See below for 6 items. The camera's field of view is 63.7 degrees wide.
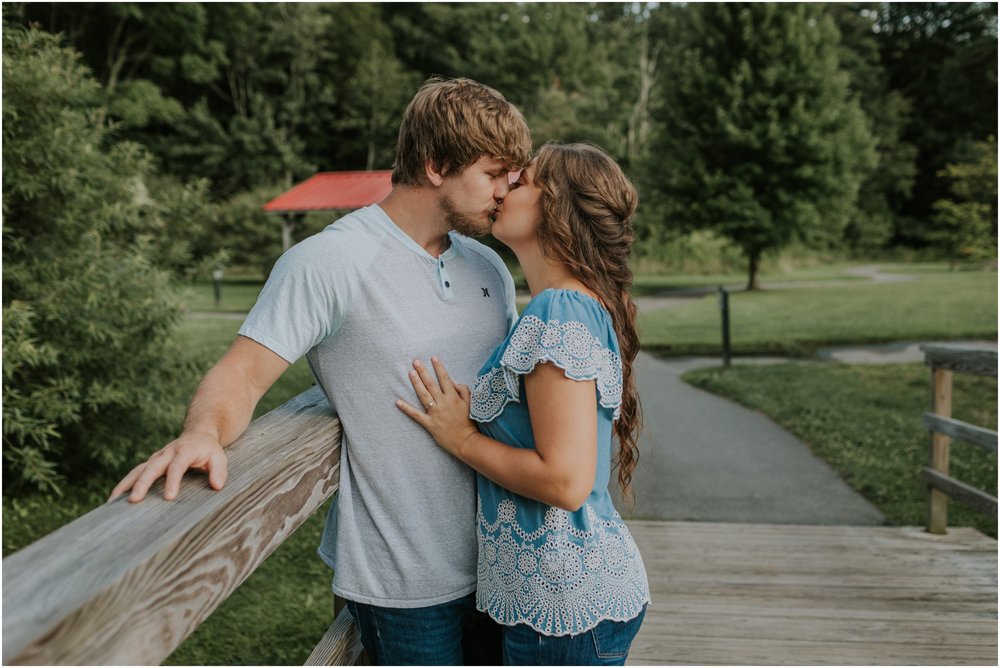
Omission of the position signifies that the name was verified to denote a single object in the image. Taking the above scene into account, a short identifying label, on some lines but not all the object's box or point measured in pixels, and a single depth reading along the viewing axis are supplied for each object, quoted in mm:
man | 1659
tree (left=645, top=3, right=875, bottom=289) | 22109
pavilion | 15148
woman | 1575
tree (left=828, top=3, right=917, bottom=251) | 37000
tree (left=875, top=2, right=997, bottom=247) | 38062
